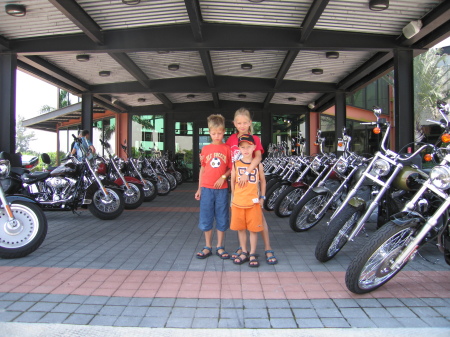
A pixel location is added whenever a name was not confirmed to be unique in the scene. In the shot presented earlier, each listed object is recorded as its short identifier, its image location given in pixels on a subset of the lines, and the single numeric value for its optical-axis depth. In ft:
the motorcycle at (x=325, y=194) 16.46
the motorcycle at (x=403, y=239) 9.62
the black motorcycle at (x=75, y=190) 20.76
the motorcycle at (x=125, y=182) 25.80
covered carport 21.54
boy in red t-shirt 13.88
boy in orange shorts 12.90
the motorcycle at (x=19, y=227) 13.69
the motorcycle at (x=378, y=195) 11.69
